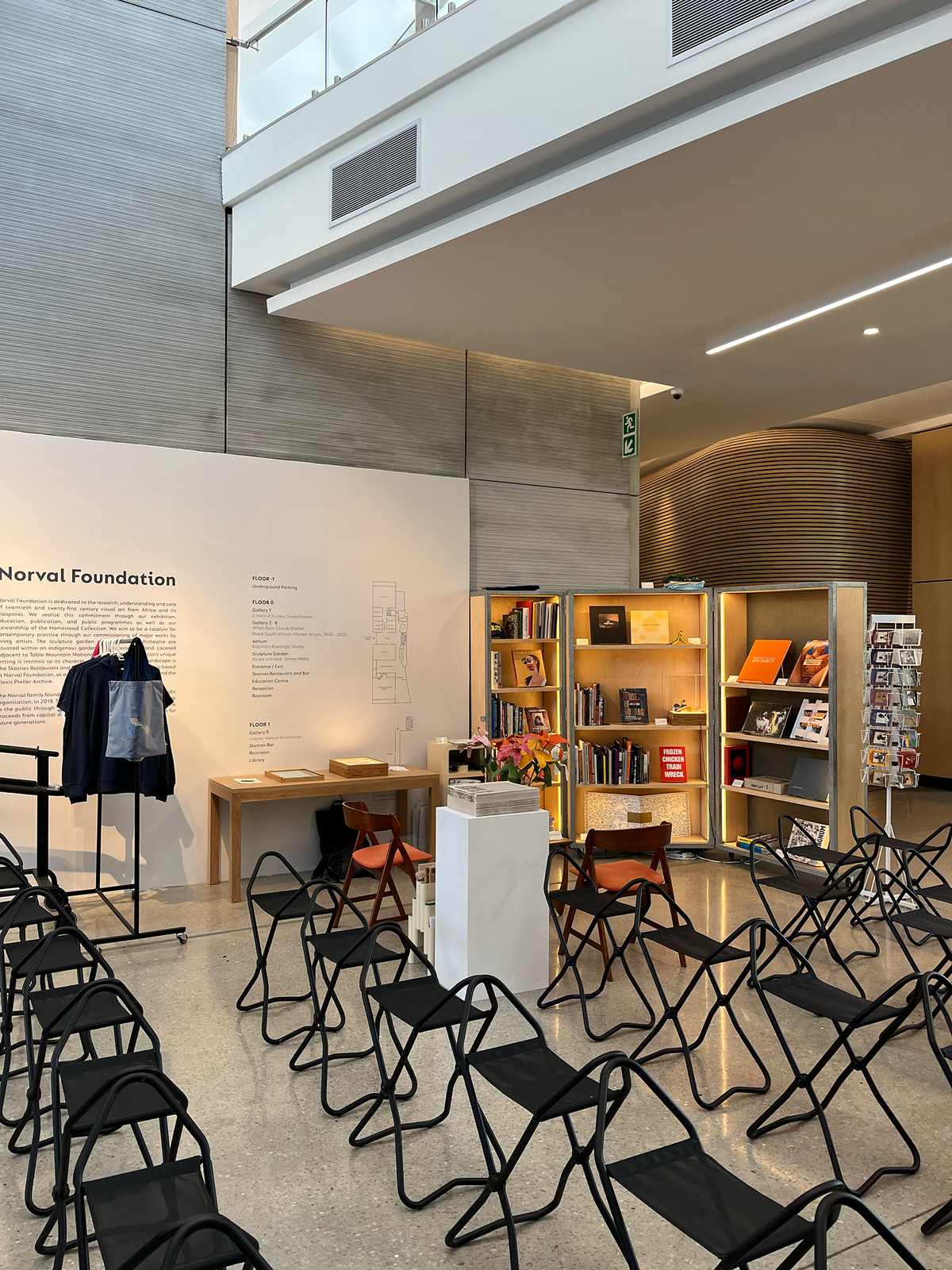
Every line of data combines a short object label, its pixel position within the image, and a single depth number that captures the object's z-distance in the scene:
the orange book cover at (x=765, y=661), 7.07
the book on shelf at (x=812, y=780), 6.70
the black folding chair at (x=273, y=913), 3.94
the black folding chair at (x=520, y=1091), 2.31
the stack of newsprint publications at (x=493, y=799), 4.39
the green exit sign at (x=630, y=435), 8.38
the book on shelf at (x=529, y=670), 7.58
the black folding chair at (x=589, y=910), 4.00
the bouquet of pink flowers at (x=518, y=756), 5.52
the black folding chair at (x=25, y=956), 3.15
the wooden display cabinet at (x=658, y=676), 7.57
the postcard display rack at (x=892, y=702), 5.96
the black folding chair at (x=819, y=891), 4.61
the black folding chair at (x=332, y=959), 3.33
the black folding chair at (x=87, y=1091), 2.25
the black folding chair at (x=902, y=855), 4.64
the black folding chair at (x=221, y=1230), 1.55
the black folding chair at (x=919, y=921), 4.08
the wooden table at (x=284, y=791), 6.00
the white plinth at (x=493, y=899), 4.29
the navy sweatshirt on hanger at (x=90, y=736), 5.29
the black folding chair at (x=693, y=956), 3.41
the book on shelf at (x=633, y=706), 7.53
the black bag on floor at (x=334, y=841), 6.71
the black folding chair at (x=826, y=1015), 2.83
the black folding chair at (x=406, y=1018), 2.80
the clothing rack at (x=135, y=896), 5.02
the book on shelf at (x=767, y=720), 7.02
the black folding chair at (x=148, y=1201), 1.92
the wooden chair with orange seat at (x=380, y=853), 4.88
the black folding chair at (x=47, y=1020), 2.76
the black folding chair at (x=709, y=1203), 1.69
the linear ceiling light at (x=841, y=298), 5.21
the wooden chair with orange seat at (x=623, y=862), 4.73
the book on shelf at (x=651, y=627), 7.64
